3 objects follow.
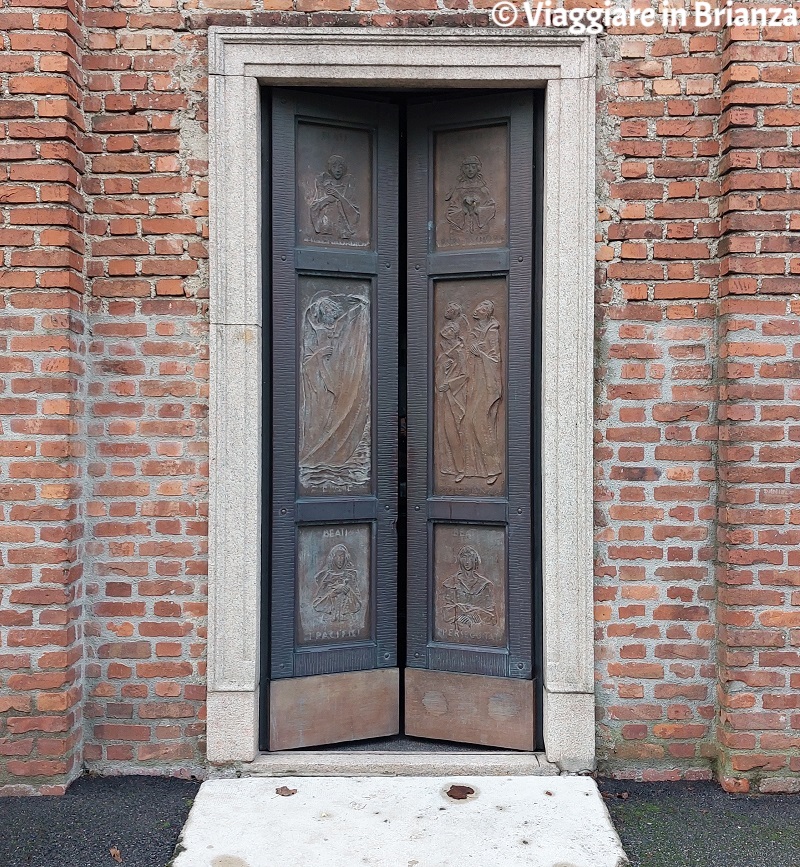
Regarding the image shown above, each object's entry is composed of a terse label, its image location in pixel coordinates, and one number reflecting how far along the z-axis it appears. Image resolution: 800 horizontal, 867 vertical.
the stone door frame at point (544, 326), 3.38
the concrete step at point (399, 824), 2.82
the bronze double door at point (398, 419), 3.54
